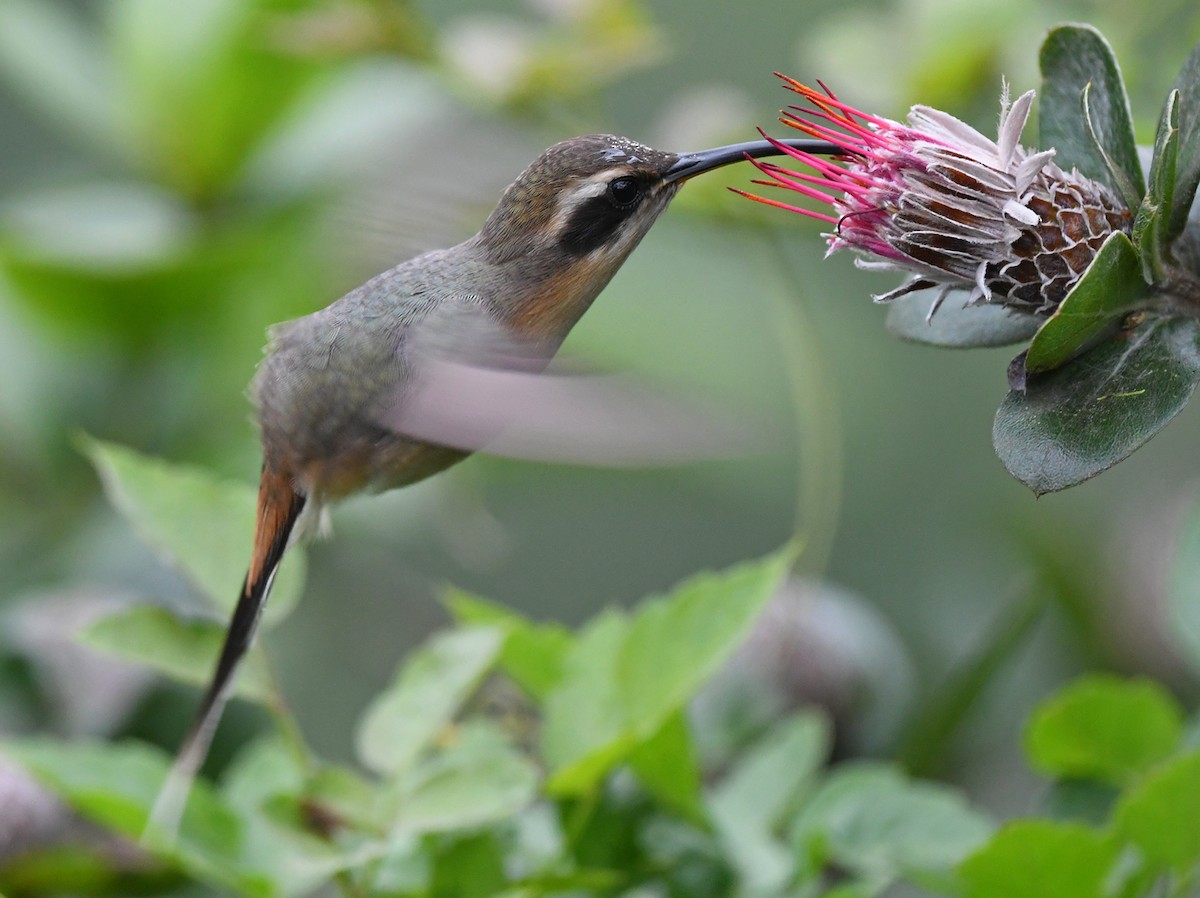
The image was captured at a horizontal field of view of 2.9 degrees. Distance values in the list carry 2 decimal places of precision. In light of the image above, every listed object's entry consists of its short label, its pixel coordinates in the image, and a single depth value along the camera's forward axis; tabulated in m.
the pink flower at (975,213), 3.37
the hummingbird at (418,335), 3.42
